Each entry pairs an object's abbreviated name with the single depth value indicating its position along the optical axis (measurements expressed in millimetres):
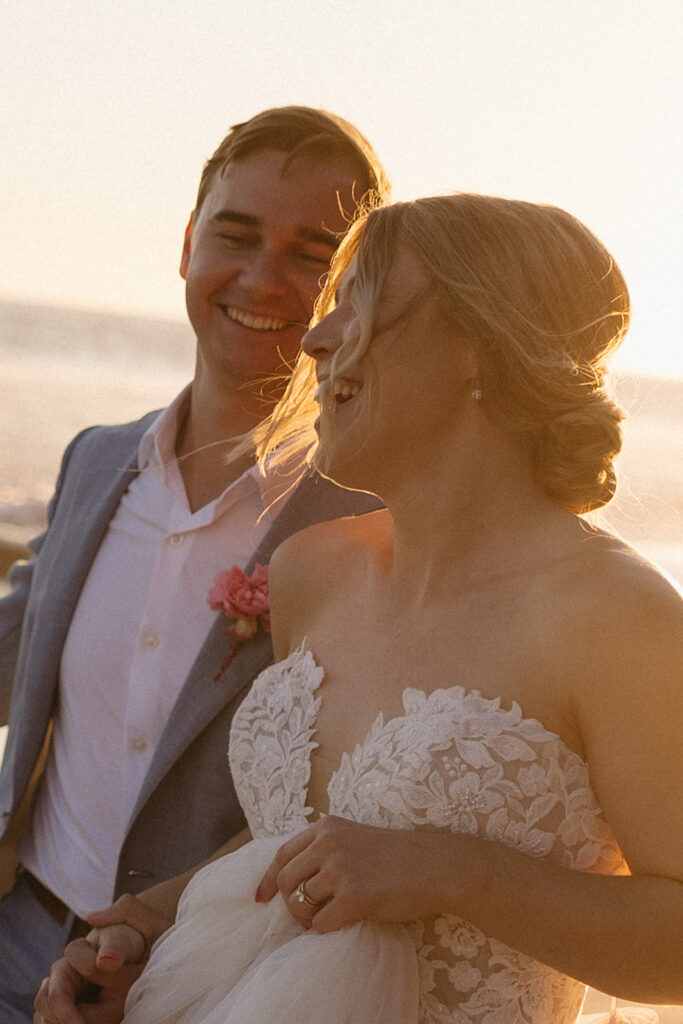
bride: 1445
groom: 1748
